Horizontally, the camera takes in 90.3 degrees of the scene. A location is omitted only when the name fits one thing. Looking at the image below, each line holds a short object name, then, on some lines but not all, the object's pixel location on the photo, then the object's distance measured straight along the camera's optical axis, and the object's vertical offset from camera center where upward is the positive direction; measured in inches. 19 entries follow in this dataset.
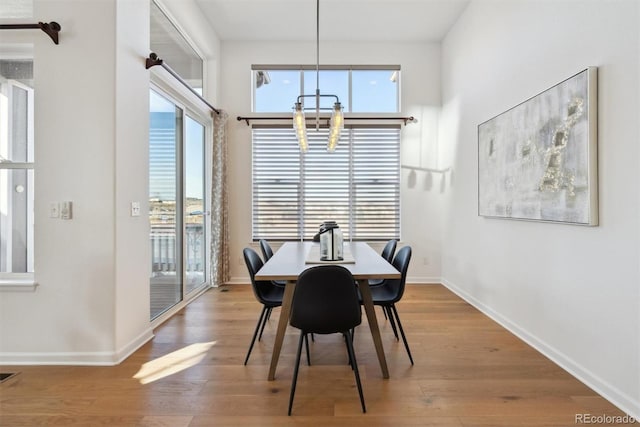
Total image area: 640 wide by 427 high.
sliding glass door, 130.6 +3.5
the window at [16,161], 98.0 +14.7
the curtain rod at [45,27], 89.7 +51.7
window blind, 195.9 +12.8
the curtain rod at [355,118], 189.0 +55.7
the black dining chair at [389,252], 119.6 -16.5
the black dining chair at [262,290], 95.7 -26.7
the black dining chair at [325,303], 71.5 -21.2
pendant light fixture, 110.3 +31.9
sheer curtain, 180.1 +3.6
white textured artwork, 81.5 +17.8
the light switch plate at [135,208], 102.5 +0.3
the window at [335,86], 193.5 +76.4
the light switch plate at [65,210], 93.0 -0.3
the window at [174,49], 130.8 +74.9
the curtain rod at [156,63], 108.4 +52.1
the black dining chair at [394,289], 98.0 -26.2
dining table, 80.4 -16.0
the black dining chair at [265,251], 125.8 -16.0
